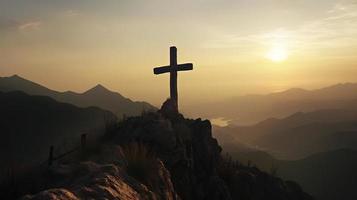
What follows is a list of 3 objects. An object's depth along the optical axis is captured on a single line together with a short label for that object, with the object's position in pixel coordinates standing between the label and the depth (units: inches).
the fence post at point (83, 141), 517.0
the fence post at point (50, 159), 559.4
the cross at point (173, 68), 828.0
